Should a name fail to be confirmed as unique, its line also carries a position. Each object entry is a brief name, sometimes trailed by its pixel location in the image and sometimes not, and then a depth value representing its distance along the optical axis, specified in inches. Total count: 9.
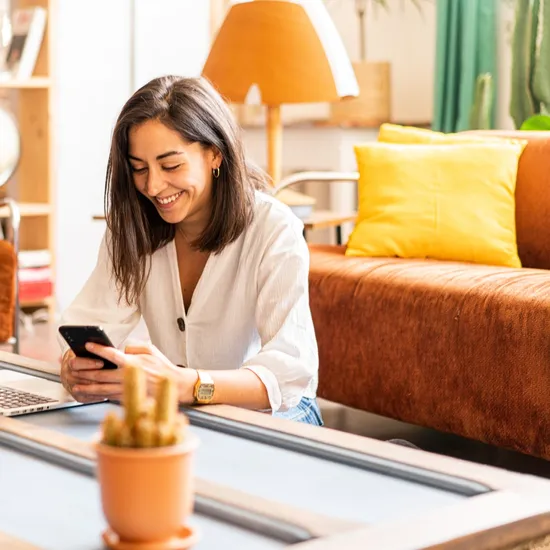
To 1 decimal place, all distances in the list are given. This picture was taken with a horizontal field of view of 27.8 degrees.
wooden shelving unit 171.8
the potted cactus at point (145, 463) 30.4
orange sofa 91.0
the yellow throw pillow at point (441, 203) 111.7
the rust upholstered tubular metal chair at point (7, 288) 109.0
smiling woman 66.8
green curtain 171.2
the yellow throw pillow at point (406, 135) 122.0
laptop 54.5
